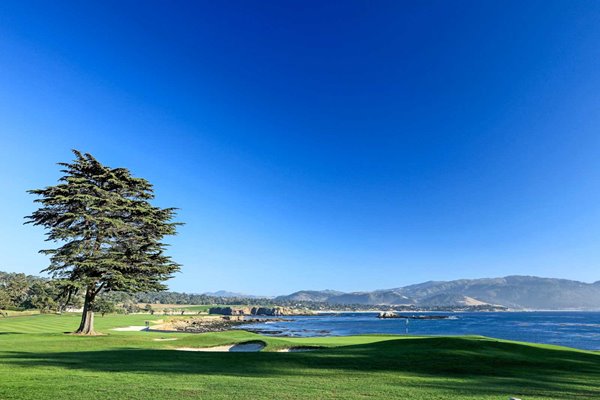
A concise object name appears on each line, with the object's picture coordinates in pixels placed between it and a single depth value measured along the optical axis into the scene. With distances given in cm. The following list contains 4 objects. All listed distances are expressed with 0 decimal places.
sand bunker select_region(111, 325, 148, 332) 5223
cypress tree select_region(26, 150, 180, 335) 2798
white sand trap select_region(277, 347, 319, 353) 2639
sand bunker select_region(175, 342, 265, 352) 2867
